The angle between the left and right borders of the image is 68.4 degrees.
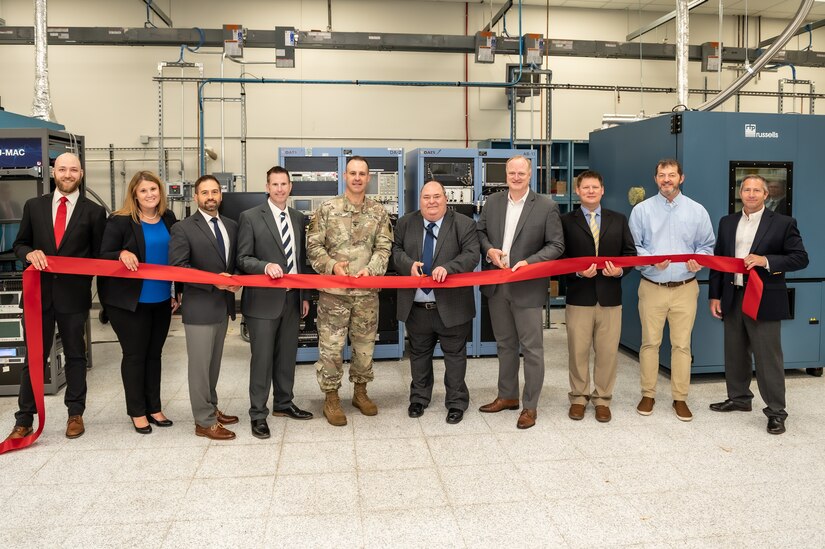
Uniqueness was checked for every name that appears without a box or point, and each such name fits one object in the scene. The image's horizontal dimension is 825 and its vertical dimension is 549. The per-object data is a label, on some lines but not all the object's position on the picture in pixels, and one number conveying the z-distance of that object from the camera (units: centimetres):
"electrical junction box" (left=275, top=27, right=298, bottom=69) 702
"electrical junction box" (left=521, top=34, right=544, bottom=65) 700
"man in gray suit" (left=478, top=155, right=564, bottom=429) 385
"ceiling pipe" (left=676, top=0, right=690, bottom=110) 562
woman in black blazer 357
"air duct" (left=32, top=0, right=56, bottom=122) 549
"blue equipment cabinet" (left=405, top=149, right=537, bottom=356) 567
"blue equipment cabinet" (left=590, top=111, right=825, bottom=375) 487
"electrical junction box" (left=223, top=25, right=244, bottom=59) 731
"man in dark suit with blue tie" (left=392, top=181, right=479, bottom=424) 391
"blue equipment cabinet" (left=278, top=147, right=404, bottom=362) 558
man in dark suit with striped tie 371
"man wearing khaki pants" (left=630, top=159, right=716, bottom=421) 406
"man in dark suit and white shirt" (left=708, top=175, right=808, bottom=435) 380
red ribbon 353
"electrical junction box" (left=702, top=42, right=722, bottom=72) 822
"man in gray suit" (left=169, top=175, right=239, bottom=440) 355
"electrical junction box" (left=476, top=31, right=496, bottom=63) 751
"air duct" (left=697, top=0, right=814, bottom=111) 537
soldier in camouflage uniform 385
